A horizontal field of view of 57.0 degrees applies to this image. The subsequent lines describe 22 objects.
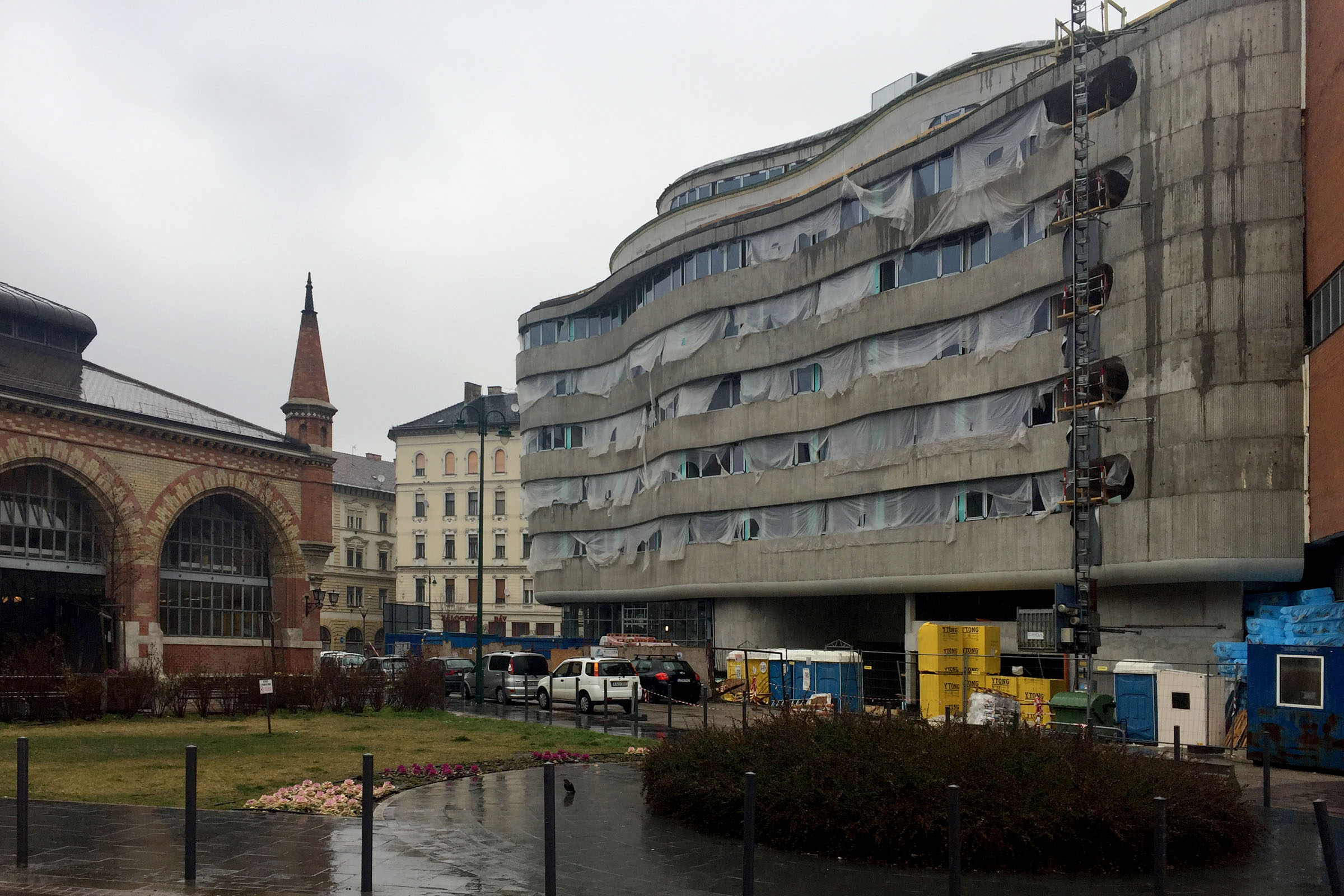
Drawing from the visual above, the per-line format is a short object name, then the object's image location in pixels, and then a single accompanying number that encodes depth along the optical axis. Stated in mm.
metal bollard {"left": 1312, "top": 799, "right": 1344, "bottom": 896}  9188
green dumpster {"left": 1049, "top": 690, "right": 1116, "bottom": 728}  25312
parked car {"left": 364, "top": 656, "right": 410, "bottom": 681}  32781
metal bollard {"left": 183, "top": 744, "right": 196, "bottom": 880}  10133
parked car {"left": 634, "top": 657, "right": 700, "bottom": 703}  39656
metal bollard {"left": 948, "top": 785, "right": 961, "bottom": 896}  8781
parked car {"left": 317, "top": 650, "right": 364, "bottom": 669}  32094
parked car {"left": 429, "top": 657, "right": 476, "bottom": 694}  43188
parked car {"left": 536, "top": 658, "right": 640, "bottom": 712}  35438
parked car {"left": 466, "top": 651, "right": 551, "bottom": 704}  39750
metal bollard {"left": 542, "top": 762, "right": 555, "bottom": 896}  9594
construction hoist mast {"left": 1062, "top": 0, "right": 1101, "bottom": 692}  34188
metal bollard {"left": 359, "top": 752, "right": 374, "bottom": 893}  9841
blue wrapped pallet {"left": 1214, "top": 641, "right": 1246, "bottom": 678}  27141
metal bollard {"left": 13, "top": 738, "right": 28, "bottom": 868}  10641
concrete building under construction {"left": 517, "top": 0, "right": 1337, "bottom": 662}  32750
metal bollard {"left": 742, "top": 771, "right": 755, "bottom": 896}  8844
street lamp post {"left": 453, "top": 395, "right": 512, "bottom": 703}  35906
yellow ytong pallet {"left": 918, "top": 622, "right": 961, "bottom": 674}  31391
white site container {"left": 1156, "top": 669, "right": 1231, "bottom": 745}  25953
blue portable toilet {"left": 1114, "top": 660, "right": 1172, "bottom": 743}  26844
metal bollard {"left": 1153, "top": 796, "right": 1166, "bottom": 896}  9211
